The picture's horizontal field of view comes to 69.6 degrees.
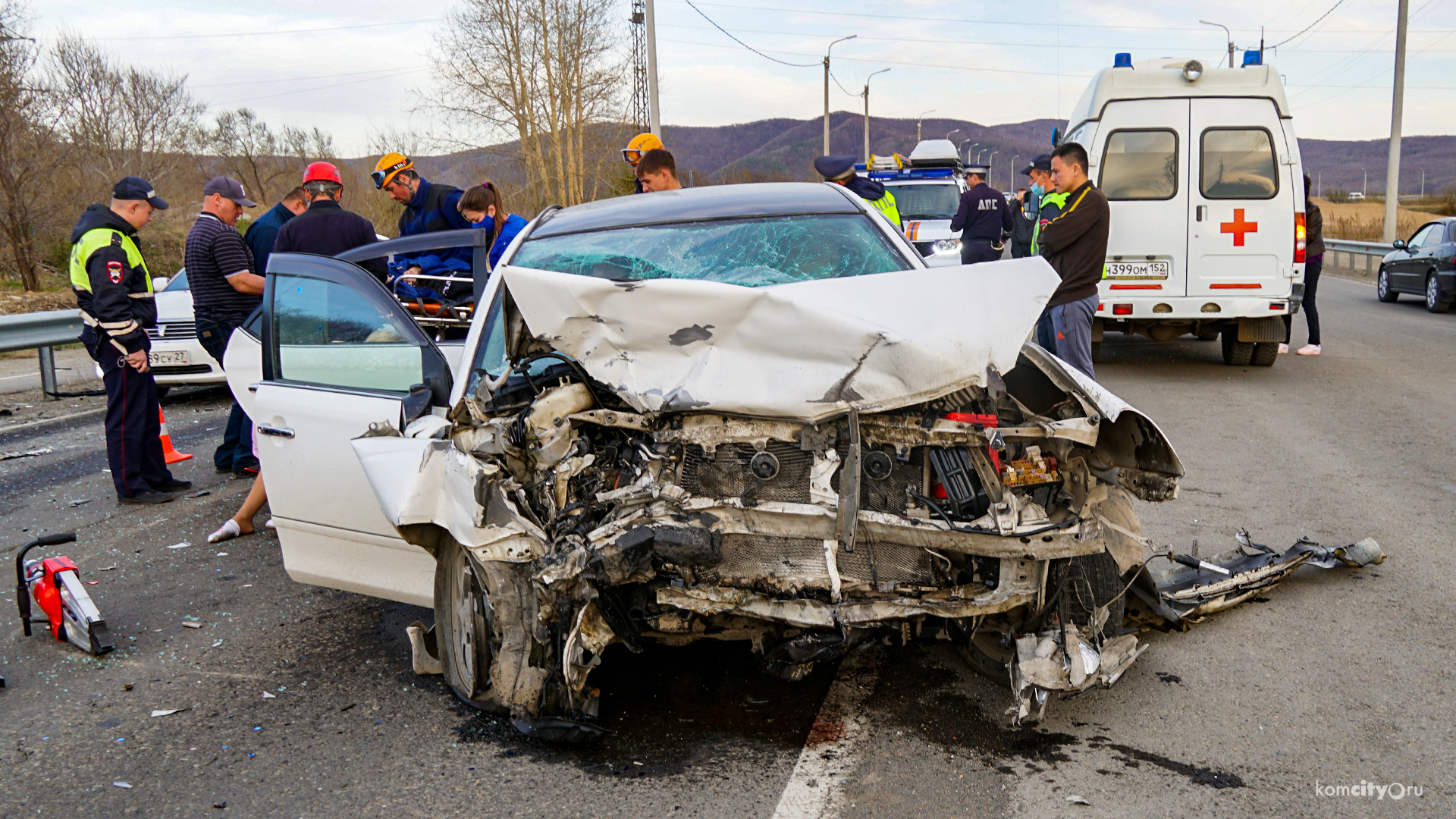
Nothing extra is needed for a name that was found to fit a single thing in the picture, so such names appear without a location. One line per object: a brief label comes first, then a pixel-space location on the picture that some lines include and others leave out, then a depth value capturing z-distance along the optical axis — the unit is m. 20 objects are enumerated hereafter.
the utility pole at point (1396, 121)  23.64
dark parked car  15.09
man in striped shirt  6.93
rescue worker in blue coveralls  7.50
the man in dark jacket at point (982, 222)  12.58
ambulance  9.97
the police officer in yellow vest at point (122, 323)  6.58
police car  16.50
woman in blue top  6.72
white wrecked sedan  3.07
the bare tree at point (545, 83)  32.56
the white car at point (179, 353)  9.84
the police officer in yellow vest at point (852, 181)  8.27
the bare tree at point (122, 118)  30.11
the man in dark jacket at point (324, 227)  6.27
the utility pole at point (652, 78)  21.10
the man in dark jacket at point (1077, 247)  7.45
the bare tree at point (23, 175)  19.64
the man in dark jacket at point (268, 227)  7.45
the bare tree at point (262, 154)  44.53
